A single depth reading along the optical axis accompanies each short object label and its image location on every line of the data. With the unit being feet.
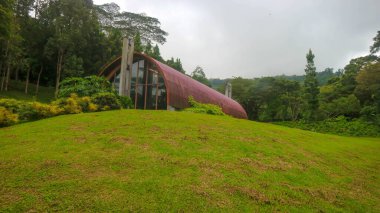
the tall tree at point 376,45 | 142.10
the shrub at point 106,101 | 58.34
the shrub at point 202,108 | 78.07
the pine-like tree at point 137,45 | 161.89
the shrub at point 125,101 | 66.33
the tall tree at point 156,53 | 182.93
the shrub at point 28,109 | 48.49
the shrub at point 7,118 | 44.62
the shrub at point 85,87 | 60.90
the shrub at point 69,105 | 53.16
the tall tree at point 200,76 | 210.38
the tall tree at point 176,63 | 187.32
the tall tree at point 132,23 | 198.39
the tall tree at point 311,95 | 139.03
